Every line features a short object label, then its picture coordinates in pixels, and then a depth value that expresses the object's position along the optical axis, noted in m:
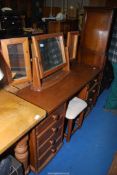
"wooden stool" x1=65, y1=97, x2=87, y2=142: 1.65
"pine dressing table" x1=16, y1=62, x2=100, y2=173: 1.27
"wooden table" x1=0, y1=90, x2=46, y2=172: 0.88
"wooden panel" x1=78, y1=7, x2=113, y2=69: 1.98
